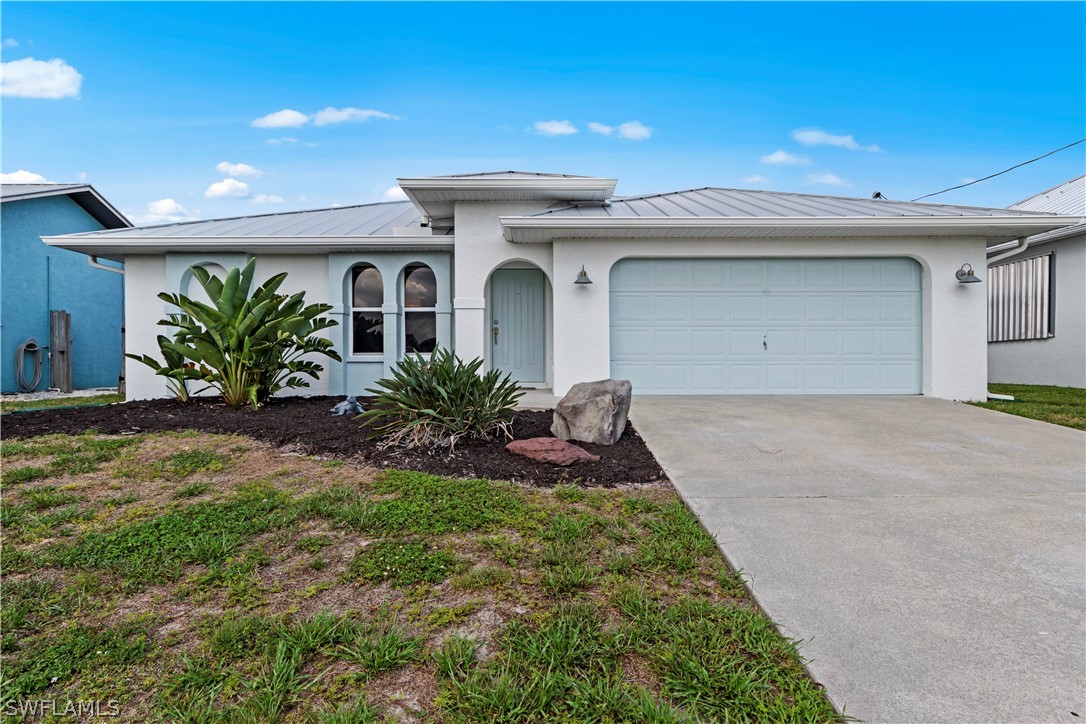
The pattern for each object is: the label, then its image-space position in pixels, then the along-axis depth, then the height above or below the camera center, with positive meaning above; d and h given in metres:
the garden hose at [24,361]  11.95 -0.19
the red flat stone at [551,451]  4.20 -0.83
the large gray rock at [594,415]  4.82 -0.57
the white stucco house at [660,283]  8.16 +1.30
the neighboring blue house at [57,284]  11.81 +1.92
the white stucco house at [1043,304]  9.75 +1.18
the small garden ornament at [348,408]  6.29 -0.67
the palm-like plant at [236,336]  6.43 +0.26
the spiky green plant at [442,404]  4.66 -0.47
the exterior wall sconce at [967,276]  8.01 +1.35
